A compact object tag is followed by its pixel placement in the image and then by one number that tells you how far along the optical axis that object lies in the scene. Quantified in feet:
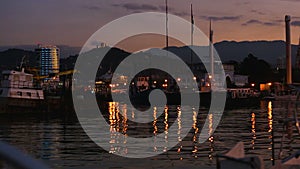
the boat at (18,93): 208.33
